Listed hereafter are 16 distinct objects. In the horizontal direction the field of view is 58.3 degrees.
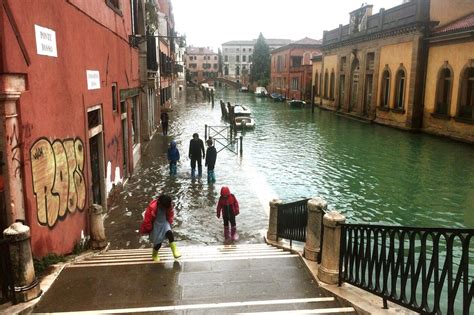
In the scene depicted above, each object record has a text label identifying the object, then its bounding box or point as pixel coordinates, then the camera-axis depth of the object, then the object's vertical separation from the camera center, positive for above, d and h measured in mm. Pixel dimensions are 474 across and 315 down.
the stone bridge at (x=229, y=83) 93231 -659
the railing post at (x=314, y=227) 5691 -1983
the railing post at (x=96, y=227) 7555 -2612
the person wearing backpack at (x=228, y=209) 8750 -2633
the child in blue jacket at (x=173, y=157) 13672 -2474
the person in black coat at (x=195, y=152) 13477 -2280
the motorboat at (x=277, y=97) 56456 -2244
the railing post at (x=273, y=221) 8297 -2729
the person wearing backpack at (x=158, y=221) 6570 -2215
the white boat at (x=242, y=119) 26797 -2471
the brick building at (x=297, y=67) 55500 +1737
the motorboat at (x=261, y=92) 67694 -1892
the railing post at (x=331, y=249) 5168 -2031
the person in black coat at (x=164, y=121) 22292 -2137
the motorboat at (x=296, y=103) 46156 -2447
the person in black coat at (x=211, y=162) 12977 -2478
